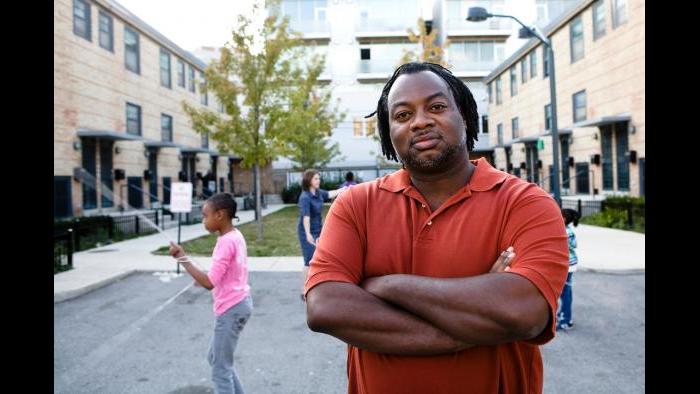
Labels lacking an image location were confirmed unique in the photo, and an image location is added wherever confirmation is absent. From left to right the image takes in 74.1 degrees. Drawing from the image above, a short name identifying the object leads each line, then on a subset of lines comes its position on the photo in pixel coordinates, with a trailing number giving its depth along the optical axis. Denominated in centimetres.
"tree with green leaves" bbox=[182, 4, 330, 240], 1606
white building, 3831
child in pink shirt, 346
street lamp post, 1189
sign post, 1046
